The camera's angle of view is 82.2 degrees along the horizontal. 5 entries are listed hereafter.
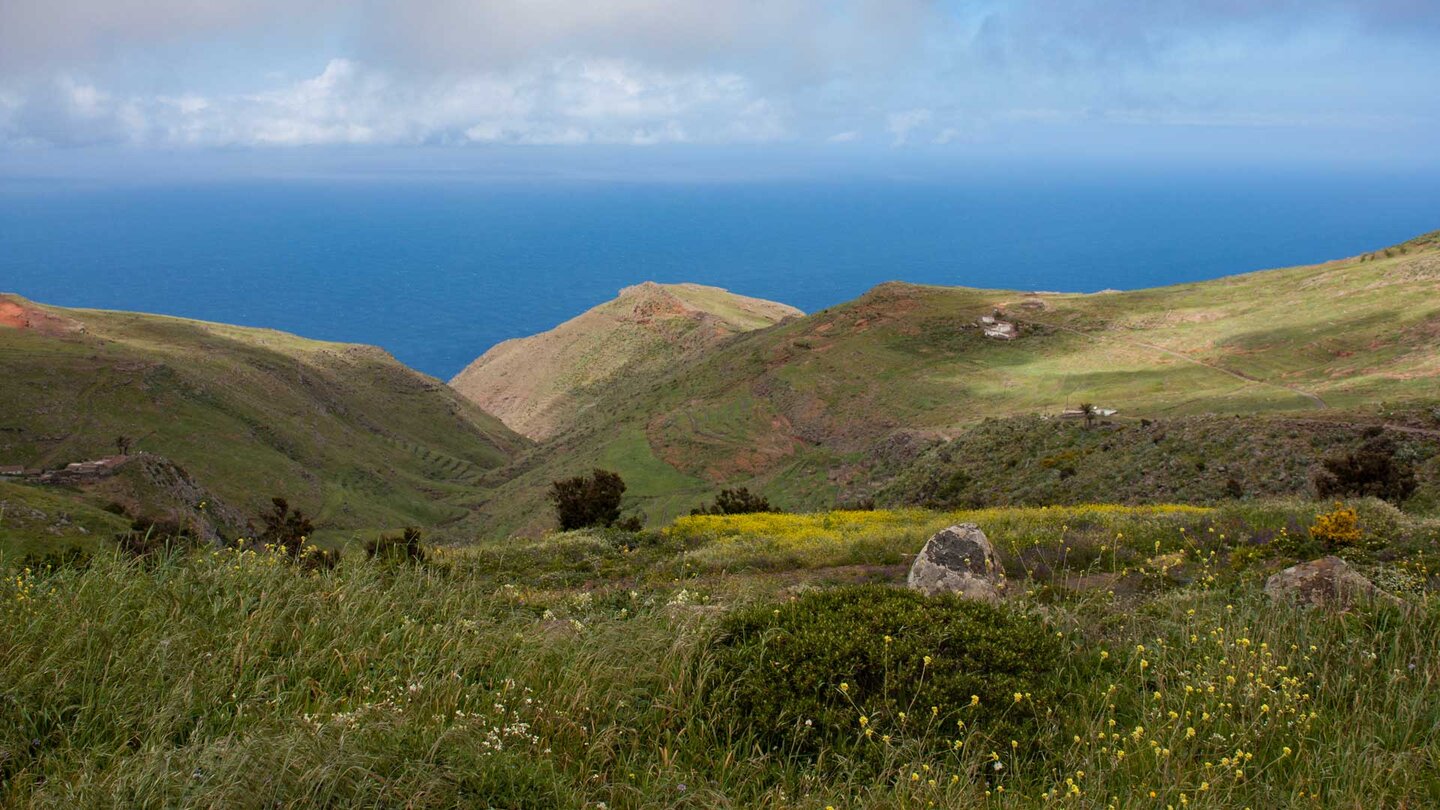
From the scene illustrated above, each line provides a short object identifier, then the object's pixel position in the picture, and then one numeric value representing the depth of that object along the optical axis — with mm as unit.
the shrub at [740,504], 26723
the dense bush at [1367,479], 17781
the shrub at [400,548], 10673
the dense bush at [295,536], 8656
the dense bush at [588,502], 23812
